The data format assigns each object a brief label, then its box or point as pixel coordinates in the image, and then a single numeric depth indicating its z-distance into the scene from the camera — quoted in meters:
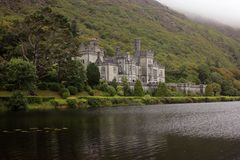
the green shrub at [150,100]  98.62
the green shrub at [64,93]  84.81
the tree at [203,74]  163.57
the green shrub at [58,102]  78.12
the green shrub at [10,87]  79.88
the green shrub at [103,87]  99.11
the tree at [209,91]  131.88
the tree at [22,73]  74.56
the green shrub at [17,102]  70.56
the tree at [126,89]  104.91
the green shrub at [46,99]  77.77
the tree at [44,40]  86.69
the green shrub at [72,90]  88.75
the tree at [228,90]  145.00
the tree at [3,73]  76.56
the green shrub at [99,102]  84.56
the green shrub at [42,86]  88.25
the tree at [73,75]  91.06
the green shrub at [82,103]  81.62
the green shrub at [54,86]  88.19
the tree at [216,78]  156.88
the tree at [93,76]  99.81
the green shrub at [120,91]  102.19
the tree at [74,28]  115.40
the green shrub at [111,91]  98.00
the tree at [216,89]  136.50
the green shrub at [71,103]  79.69
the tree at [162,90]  111.50
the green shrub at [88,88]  94.00
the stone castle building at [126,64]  120.12
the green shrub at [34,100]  75.33
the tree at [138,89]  105.50
